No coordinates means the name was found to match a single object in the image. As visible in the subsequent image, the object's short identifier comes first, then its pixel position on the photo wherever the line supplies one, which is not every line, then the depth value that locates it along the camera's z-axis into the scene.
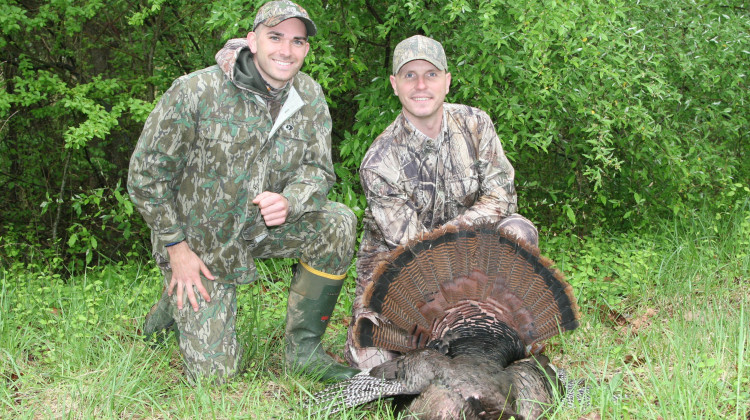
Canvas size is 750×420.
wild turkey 2.99
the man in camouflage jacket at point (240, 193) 3.32
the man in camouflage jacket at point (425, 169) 3.68
